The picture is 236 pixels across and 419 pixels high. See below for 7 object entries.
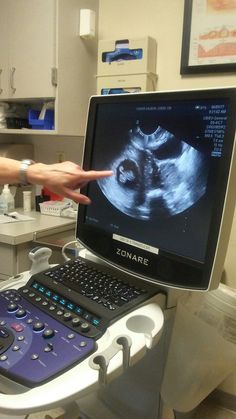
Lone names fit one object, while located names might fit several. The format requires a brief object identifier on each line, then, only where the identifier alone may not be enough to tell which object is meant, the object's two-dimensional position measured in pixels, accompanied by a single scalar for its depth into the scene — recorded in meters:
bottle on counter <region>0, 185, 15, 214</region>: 2.10
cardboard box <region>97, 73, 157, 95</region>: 1.78
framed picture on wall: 1.56
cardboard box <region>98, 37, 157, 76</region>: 1.75
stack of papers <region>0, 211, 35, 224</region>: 1.91
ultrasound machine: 0.65
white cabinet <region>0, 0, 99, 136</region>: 1.90
